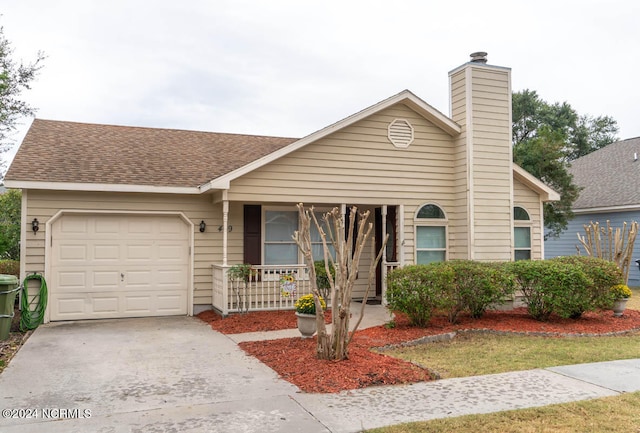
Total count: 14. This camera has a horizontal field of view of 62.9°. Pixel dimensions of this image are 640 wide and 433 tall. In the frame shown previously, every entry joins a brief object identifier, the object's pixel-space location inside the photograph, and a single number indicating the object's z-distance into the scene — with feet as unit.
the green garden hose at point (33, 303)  31.17
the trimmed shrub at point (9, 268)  43.37
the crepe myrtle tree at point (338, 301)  21.72
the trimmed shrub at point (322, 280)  35.68
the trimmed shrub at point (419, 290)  29.14
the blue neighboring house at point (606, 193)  61.31
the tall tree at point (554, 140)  62.28
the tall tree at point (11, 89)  58.03
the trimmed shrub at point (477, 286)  30.71
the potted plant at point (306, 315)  25.64
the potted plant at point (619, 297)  33.17
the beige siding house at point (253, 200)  33.83
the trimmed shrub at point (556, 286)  30.81
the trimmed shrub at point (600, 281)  31.65
